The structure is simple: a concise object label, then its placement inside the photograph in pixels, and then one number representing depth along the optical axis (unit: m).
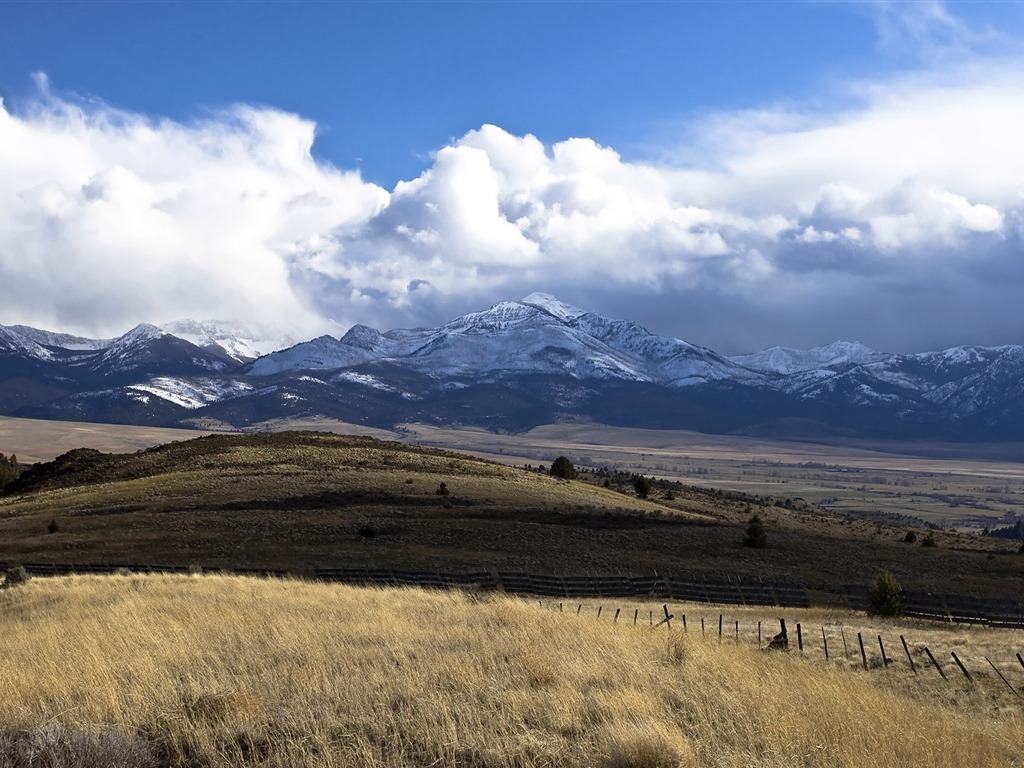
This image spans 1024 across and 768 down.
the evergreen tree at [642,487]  81.06
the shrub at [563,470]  85.39
